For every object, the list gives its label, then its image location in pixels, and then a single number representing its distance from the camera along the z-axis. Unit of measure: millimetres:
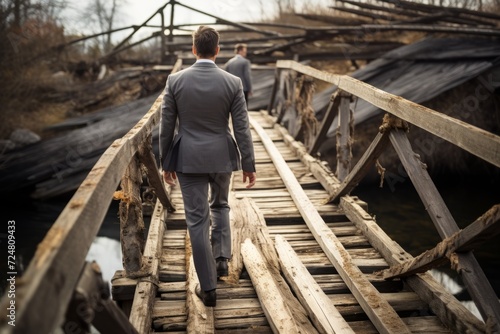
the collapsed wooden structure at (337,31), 13375
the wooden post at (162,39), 16622
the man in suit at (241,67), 9555
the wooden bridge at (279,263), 1611
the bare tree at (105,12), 30081
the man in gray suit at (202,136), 3297
